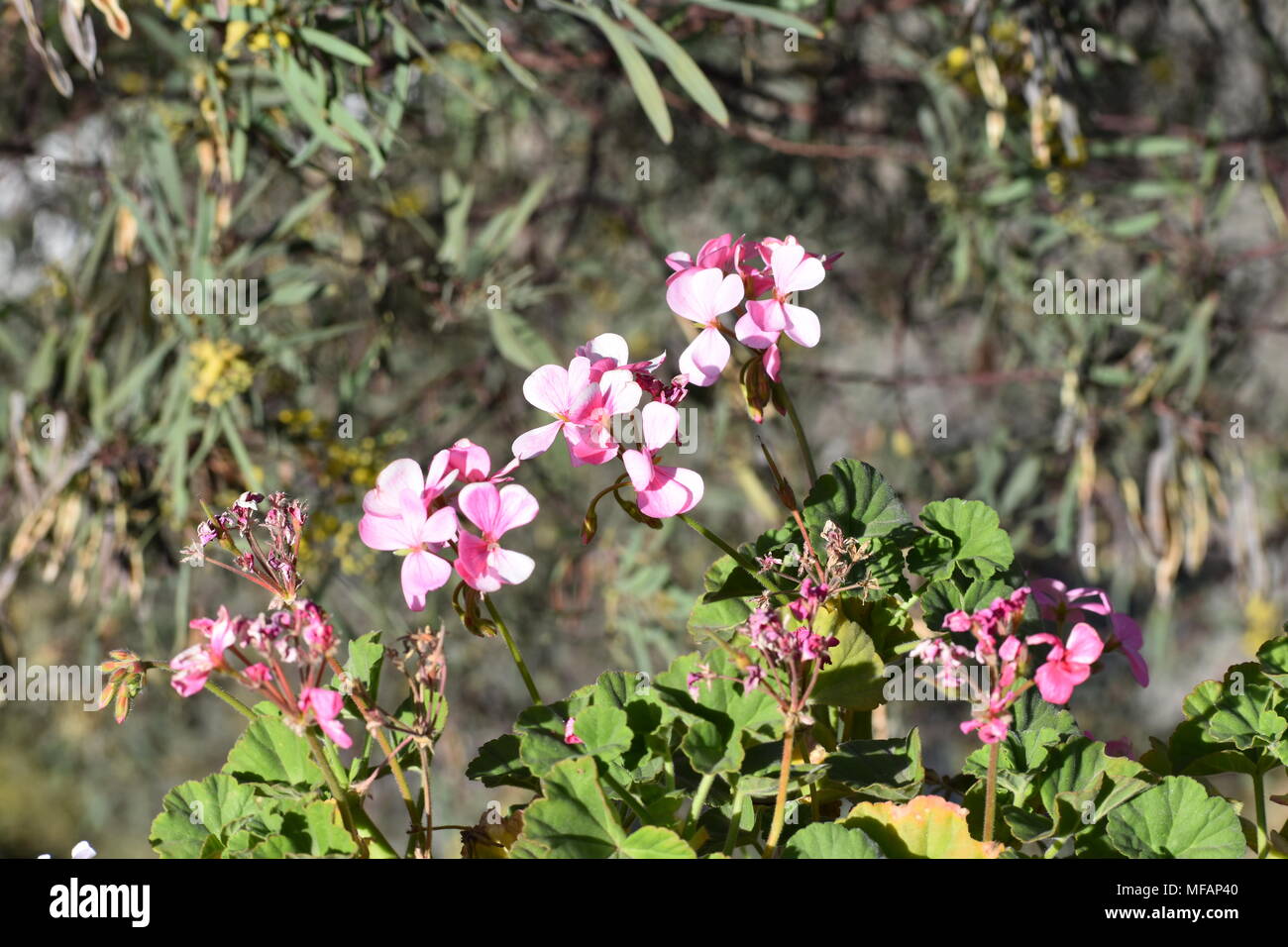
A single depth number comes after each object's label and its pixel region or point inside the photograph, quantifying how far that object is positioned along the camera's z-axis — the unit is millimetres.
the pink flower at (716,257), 1709
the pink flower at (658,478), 1656
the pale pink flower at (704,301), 1683
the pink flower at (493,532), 1649
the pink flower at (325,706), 1609
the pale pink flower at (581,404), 1663
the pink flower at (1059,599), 1729
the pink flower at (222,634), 1616
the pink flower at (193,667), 1613
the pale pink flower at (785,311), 1685
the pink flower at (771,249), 1699
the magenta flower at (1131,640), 1727
